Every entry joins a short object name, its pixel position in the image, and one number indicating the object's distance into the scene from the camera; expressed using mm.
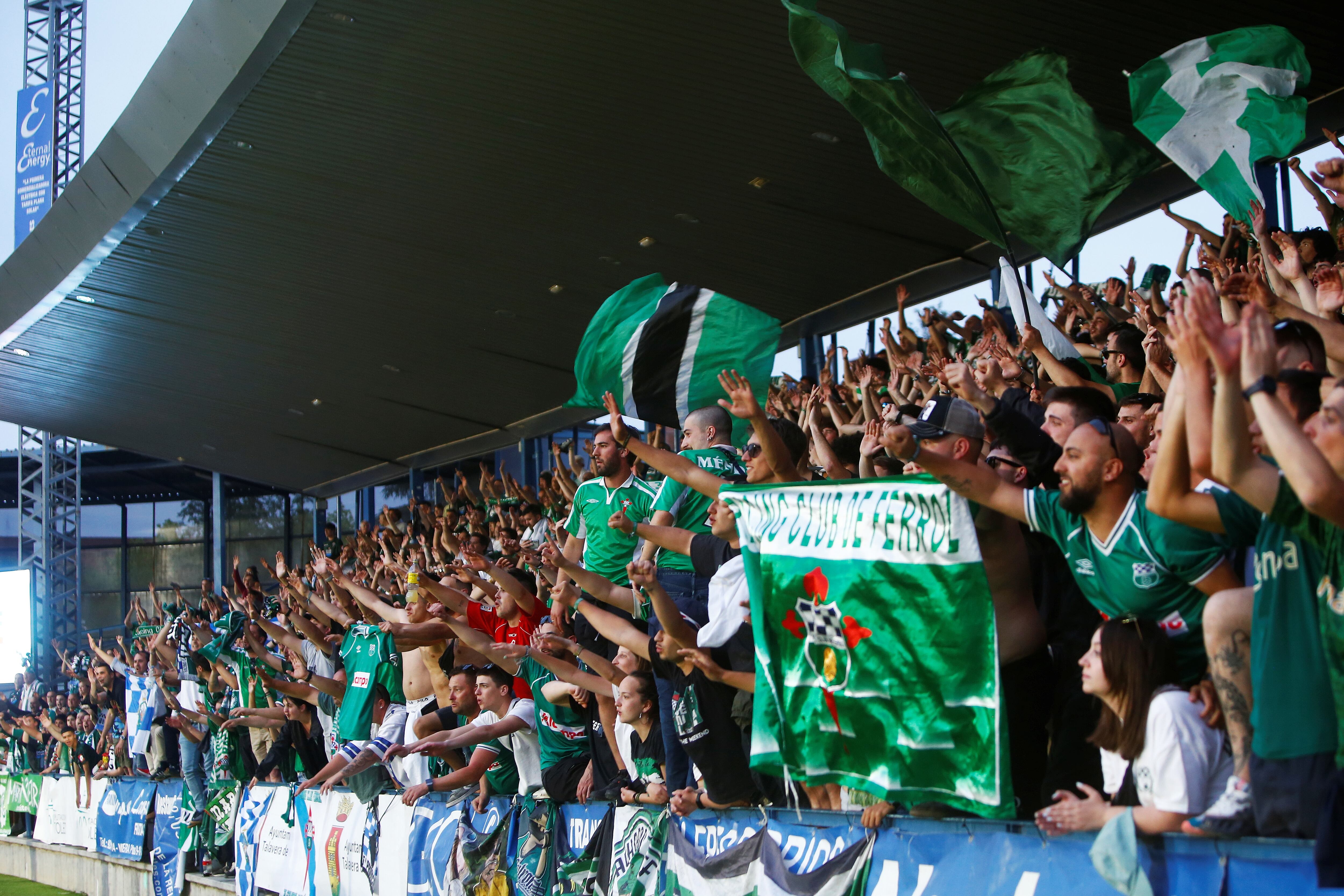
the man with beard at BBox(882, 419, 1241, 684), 3852
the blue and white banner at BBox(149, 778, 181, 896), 12555
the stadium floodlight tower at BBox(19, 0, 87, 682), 25766
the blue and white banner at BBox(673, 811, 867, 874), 5027
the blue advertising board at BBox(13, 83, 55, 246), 27234
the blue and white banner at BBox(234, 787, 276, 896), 11000
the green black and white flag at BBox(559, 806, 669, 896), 6414
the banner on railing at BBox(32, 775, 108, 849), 14984
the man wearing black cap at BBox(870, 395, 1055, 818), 4559
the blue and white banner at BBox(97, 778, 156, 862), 13508
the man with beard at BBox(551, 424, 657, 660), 8047
